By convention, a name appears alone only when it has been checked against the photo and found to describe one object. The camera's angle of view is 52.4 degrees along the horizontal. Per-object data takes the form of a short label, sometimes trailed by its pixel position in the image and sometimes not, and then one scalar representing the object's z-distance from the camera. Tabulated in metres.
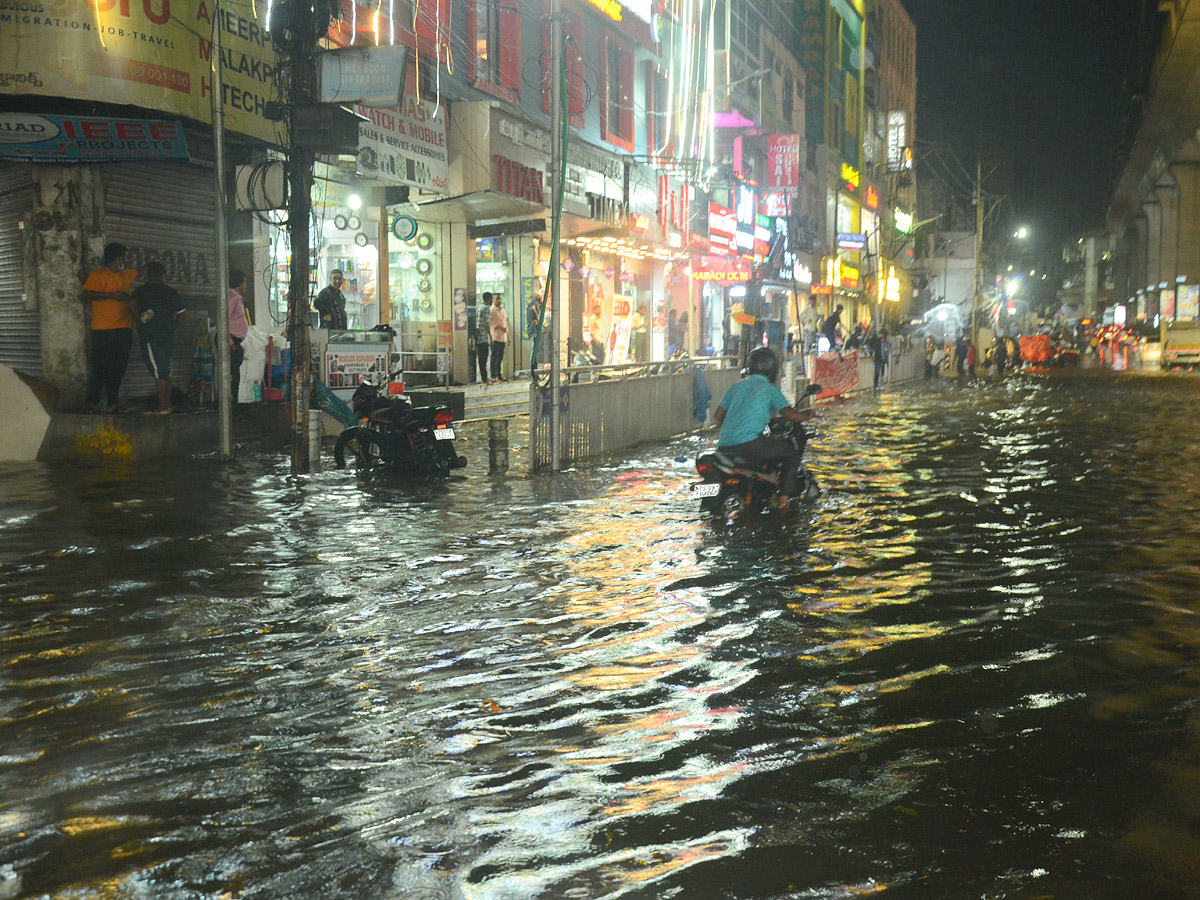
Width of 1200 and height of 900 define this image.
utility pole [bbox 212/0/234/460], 14.62
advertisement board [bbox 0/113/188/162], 14.95
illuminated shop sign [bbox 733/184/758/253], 45.92
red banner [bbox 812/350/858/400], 31.17
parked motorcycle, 14.13
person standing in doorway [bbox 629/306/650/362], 37.16
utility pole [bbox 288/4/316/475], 14.06
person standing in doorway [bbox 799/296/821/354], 37.44
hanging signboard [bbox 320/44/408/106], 13.94
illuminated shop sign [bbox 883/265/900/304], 80.88
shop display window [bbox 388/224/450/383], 25.27
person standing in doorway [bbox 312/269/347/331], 19.09
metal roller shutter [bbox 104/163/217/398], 16.77
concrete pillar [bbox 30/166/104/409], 15.84
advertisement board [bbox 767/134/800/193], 49.19
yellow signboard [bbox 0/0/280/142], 14.91
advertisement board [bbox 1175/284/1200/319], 58.59
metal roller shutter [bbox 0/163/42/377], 16.38
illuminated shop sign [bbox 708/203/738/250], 41.62
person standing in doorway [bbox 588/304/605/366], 33.81
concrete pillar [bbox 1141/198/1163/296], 71.81
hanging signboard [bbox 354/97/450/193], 20.62
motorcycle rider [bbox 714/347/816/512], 11.32
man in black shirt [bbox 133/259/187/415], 15.24
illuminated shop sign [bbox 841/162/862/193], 66.50
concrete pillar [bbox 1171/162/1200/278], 57.75
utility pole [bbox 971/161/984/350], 57.72
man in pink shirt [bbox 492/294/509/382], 25.70
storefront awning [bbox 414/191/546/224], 24.48
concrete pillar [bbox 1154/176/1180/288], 64.31
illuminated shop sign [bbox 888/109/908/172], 81.38
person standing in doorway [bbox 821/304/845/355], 39.59
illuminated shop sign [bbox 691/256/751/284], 41.12
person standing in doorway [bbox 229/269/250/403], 17.36
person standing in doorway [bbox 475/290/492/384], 25.55
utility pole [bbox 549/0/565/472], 14.94
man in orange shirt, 15.05
